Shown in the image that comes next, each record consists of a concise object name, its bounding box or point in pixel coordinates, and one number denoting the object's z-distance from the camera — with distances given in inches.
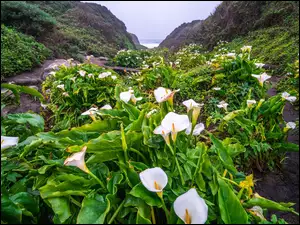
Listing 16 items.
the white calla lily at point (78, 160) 30.0
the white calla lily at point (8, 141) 30.2
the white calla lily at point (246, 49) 119.3
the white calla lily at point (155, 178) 28.9
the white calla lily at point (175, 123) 34.7
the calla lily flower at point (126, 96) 51.1
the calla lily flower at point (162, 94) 40.6
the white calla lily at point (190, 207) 25.2
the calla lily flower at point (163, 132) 35.0
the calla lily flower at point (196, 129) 41.7
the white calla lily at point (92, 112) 51.8
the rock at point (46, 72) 178.1
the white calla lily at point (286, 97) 66.9
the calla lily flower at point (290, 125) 67.5
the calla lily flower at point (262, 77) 78.6
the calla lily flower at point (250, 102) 68.2
